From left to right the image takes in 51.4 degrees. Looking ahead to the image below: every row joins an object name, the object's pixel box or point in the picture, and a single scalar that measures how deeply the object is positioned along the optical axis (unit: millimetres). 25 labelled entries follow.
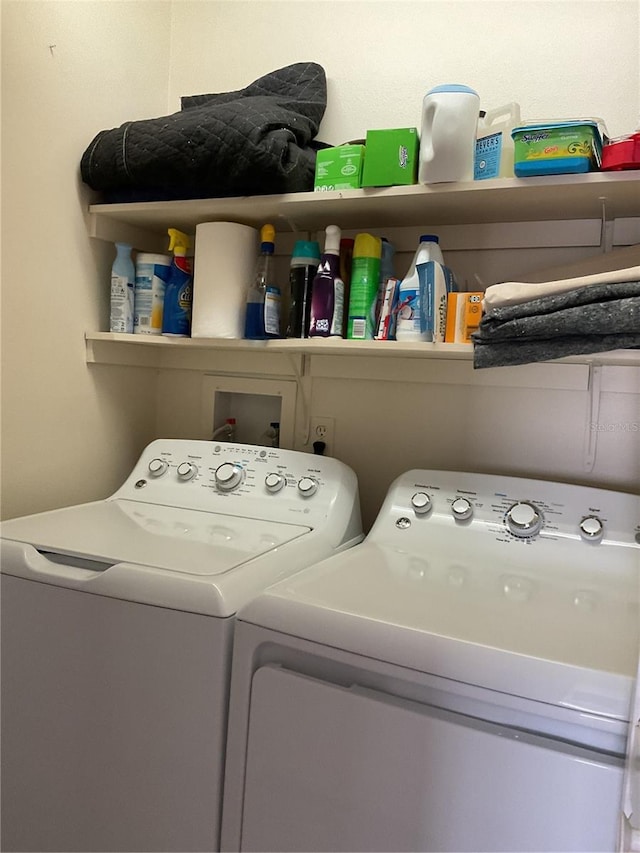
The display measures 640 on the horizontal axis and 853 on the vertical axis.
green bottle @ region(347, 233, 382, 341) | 1399
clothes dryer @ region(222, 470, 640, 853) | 763
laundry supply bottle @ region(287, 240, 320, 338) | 1467
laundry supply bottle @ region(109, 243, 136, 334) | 1604
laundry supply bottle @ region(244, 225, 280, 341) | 1479
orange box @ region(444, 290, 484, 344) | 1284
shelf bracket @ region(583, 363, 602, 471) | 1436
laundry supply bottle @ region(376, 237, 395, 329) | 1496
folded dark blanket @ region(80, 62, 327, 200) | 1365
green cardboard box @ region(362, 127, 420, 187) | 1313
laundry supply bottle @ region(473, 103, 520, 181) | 1275
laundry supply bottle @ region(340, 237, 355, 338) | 1513
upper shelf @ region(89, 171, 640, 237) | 1231
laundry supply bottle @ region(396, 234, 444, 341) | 1335
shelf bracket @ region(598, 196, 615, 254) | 1405
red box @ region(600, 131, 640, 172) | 1139
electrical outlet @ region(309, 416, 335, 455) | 1702
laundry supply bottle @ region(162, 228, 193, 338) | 1602
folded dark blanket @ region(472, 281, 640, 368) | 1066
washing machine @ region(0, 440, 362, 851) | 983
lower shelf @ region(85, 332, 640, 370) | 1298
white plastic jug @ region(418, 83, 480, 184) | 1219
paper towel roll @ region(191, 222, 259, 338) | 1506
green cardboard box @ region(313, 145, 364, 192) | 1367
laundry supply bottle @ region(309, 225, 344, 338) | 1411
